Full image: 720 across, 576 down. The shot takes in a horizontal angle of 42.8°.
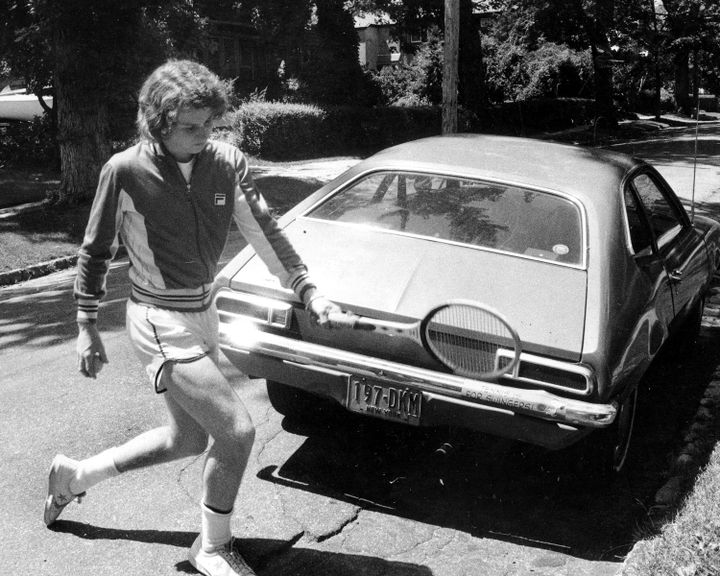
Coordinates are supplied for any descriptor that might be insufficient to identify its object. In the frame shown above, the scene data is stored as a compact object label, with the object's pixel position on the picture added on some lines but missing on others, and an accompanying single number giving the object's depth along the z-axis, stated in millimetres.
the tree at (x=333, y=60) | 31109
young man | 3146
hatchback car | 3834
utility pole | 16797
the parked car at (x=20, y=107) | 25922
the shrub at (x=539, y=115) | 32500
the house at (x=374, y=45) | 56906
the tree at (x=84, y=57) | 13695
